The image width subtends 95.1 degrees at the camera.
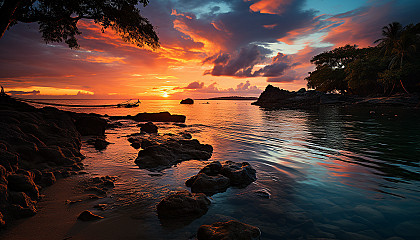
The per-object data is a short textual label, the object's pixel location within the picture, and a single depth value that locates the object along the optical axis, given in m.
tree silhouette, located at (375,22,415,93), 42.63
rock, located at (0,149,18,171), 4.50
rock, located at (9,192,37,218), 3.67
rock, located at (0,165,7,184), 3.81
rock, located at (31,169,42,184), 5.04
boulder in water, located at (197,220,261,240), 3.07
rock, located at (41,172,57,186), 5.13
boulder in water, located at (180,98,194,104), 132.27
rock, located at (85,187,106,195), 4.92
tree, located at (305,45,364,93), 66.25
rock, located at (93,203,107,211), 4.16
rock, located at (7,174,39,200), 4.09
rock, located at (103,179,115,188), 5.37
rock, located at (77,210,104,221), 3.71
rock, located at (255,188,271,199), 5.07
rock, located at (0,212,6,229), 3.23
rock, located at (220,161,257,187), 5.88
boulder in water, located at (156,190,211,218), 3.99
